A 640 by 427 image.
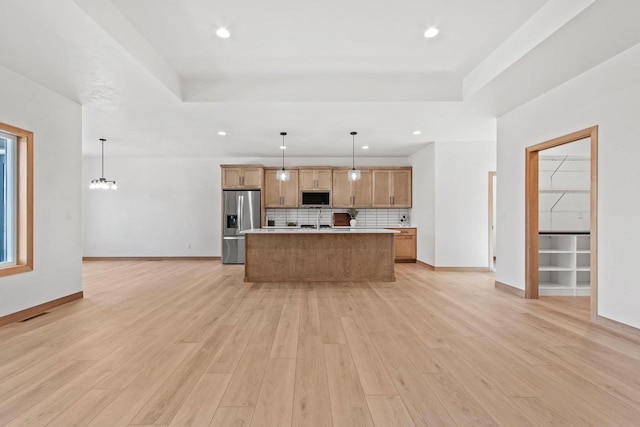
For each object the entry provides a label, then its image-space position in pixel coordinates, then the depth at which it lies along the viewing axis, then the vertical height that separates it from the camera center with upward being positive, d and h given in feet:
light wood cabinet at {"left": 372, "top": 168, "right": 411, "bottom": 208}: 26.40 +1.93
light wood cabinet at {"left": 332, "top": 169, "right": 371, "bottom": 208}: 26.32 +1.67
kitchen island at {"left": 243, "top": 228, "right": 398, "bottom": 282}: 18.35 -2.61
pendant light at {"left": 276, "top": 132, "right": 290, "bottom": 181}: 18.40 +2.02
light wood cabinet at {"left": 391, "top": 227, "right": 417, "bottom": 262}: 25.43 -2.60
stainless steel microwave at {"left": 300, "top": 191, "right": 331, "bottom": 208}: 26.20 +1.02
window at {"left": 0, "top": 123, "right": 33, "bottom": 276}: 11.89 +0.38
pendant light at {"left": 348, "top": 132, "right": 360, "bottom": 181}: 18.66 +4.38
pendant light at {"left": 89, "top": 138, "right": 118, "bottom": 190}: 21.66 +1.82
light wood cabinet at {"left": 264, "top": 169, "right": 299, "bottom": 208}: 26.14 +1.58
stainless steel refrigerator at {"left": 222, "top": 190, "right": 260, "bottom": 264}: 24.90 -0.57
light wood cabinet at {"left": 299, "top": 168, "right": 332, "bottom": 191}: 26.18 +2.71
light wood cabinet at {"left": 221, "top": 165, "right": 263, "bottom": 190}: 25.27 +2.69
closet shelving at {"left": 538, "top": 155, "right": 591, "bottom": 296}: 15.71 -0.09
